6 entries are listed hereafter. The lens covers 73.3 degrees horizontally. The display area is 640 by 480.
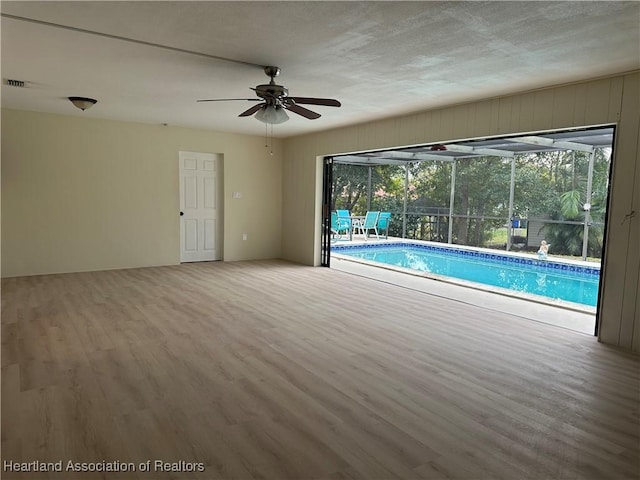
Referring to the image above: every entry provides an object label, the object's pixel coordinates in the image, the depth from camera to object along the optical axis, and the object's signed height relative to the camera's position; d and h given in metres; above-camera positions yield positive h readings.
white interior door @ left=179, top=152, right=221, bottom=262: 7.72 -0.16
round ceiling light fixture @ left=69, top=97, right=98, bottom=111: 5.19 +1.13
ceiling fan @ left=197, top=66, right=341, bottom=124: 3.82 +0.89
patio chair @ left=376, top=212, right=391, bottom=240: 12.10 -0.49
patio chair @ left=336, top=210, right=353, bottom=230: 11.70 -0.43
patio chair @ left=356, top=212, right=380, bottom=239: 11.92 -0.50
